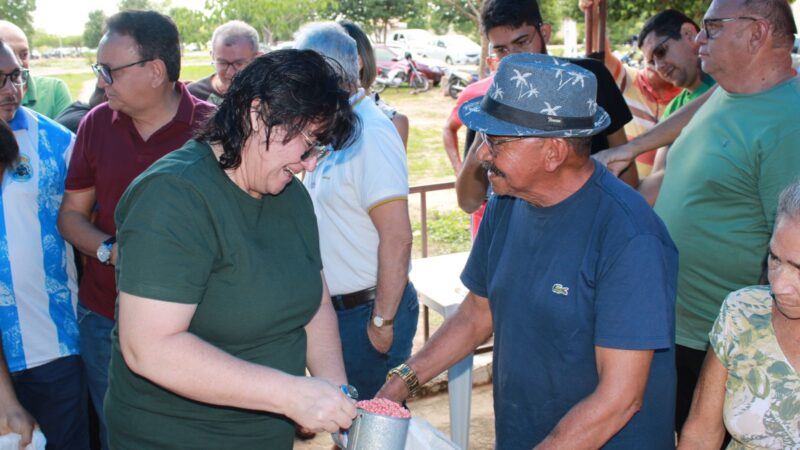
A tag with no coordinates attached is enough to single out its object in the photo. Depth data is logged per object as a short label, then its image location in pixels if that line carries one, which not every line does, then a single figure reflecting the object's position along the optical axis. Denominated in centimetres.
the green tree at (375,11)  3656
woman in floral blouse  181
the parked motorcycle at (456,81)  2226
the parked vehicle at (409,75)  2452
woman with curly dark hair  170
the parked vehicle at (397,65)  2500
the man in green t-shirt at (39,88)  433
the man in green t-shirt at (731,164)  258
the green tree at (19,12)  2794
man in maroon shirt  293
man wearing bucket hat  183
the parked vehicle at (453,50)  3034
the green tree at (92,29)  4191
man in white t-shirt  290
